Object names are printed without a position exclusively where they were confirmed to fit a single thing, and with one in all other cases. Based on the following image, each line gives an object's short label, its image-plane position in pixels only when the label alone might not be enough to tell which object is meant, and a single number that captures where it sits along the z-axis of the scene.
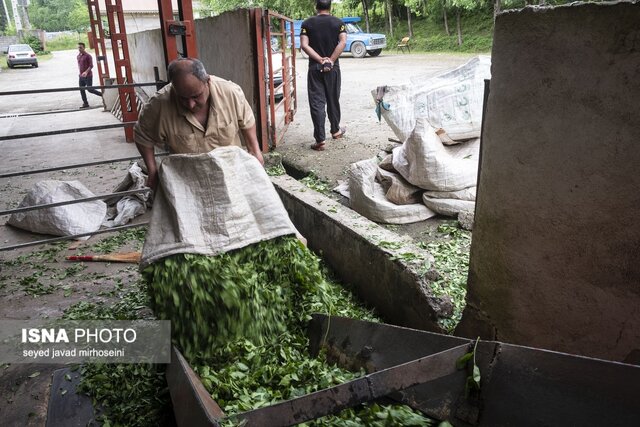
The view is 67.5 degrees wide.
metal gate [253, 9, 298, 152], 6.18
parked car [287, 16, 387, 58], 24.83
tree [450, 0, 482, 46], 23.47
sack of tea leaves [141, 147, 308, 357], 2.84
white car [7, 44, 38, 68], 32.47
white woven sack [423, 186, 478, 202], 4.44
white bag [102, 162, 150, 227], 5.54
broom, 4.69
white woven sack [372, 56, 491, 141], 4.71
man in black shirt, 6.73
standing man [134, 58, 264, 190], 3.33
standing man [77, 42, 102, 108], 14.58
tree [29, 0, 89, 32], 83.81
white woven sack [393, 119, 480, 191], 4.38
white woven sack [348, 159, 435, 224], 4.54
